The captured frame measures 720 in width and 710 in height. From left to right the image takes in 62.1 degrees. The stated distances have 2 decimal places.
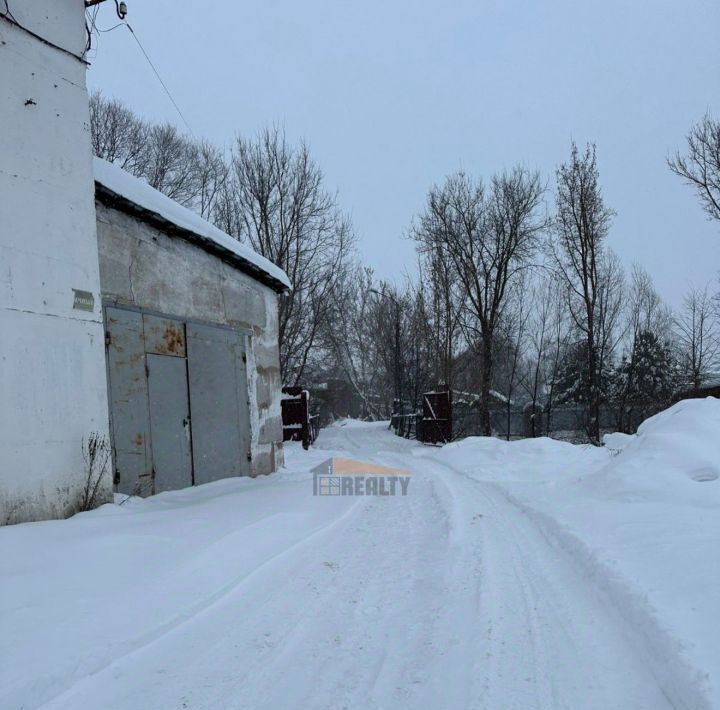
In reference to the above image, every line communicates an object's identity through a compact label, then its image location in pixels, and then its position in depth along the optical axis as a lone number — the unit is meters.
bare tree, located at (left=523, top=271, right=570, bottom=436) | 29.71
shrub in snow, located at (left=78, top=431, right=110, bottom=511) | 5.88
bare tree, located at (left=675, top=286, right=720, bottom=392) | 34.47
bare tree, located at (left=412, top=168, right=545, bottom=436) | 22.59
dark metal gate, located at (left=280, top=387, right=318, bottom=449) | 18.59
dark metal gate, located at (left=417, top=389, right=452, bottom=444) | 20.56
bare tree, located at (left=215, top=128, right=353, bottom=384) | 22.31
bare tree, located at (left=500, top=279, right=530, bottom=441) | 29.31
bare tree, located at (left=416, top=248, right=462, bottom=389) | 26.28
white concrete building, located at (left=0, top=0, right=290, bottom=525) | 5.31
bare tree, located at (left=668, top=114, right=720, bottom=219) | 19.33
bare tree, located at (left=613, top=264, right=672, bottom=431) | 29.09
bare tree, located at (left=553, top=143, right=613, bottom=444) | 22.83
